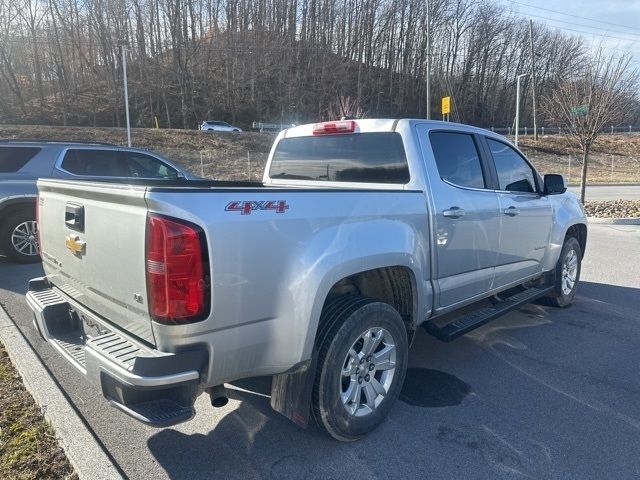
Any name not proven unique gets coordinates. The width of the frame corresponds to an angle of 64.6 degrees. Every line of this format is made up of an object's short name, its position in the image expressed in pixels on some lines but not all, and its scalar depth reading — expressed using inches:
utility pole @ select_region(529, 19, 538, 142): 1936.9
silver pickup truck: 92.1
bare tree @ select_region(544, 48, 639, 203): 513.7
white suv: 1634.8
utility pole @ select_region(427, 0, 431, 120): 1106.7
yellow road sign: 1032.8
